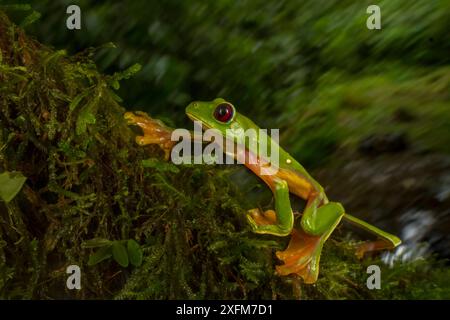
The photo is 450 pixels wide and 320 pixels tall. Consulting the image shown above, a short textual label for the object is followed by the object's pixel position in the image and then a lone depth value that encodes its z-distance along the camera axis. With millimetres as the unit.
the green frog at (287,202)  337
